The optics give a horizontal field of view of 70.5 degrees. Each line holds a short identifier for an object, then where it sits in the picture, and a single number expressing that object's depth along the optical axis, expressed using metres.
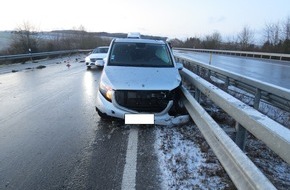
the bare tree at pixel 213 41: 48.49
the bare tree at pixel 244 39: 45.06
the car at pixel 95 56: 13.69
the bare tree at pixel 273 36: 37.09
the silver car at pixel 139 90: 3.97
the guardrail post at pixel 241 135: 2.56
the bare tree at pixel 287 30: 35.44
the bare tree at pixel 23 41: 26.17
